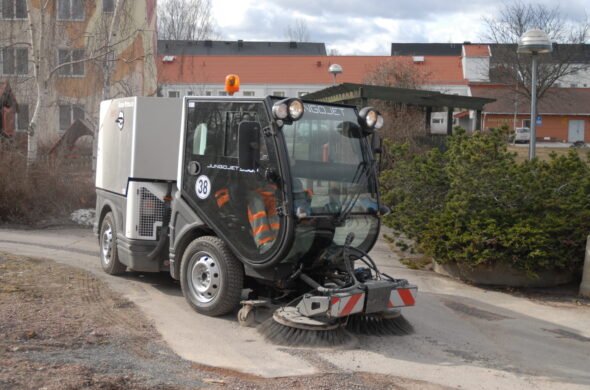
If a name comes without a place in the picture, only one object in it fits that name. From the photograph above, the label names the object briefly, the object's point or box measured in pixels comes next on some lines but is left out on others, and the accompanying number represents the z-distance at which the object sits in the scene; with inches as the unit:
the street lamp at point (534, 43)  440.1
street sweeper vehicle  257.1
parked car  1729.8
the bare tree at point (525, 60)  1624.0
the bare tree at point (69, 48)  650.2
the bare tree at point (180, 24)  1536.7
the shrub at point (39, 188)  585.0
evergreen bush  364.2
